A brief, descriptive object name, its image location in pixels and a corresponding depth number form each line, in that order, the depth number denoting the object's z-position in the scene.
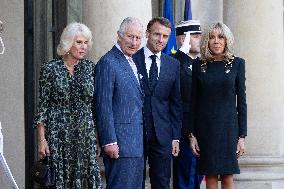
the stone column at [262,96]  22.87
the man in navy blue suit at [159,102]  17.23
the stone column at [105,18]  18.47
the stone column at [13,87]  21.59
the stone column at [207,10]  24.48
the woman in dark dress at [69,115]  15.95
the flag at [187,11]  22.92
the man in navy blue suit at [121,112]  16.06
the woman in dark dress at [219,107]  16.89
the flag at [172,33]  22.11
